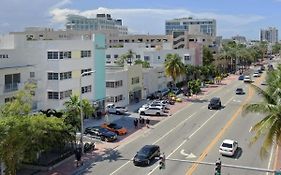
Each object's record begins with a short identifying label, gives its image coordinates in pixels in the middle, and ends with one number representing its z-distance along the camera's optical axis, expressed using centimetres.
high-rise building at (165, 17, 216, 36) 13212
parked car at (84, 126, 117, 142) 3612
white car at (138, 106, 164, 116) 4871
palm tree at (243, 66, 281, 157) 2066
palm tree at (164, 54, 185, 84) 6257
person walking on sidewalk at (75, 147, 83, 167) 2881
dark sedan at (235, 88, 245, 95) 6821
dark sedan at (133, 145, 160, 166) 2819
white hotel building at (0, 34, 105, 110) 3748
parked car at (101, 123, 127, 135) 3864
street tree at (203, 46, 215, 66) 9798
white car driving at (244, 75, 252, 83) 8684
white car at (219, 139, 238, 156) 3059
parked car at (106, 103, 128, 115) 4908
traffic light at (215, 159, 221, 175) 1831
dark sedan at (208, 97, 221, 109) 5301
